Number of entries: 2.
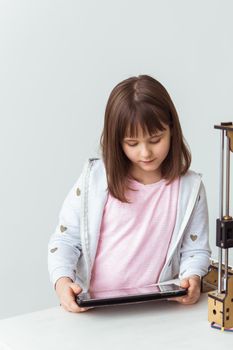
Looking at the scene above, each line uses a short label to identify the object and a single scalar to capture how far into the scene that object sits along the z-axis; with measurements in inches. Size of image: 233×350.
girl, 85.6
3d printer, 76.4
